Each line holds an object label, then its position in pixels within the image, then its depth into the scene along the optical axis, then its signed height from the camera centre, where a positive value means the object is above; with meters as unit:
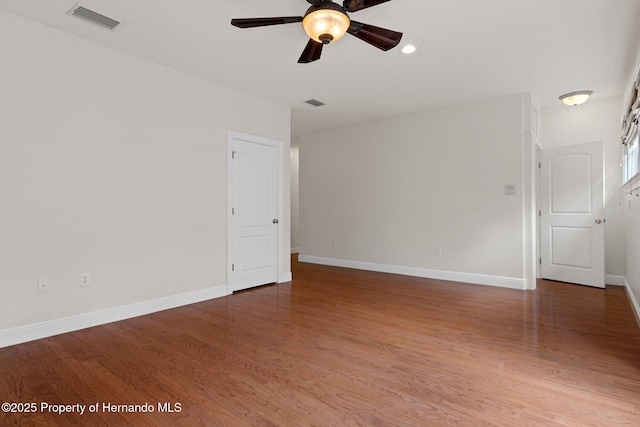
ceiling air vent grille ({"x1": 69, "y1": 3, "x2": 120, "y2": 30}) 2.73 +1.70
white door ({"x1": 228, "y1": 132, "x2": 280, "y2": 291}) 4.51 +0.09
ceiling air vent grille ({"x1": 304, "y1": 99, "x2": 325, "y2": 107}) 4.98 +1.73
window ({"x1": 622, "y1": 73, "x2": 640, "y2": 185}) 3.27 +0.85
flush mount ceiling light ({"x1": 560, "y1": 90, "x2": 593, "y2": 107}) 4.49 +1.59
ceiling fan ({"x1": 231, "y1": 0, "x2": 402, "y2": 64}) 2.27 +1.36
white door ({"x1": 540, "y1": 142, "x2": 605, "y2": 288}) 4.68 +0.01
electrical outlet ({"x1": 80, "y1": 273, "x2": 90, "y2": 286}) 3.16 -0.57
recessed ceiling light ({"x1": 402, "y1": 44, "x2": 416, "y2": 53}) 3.30 +1.67
